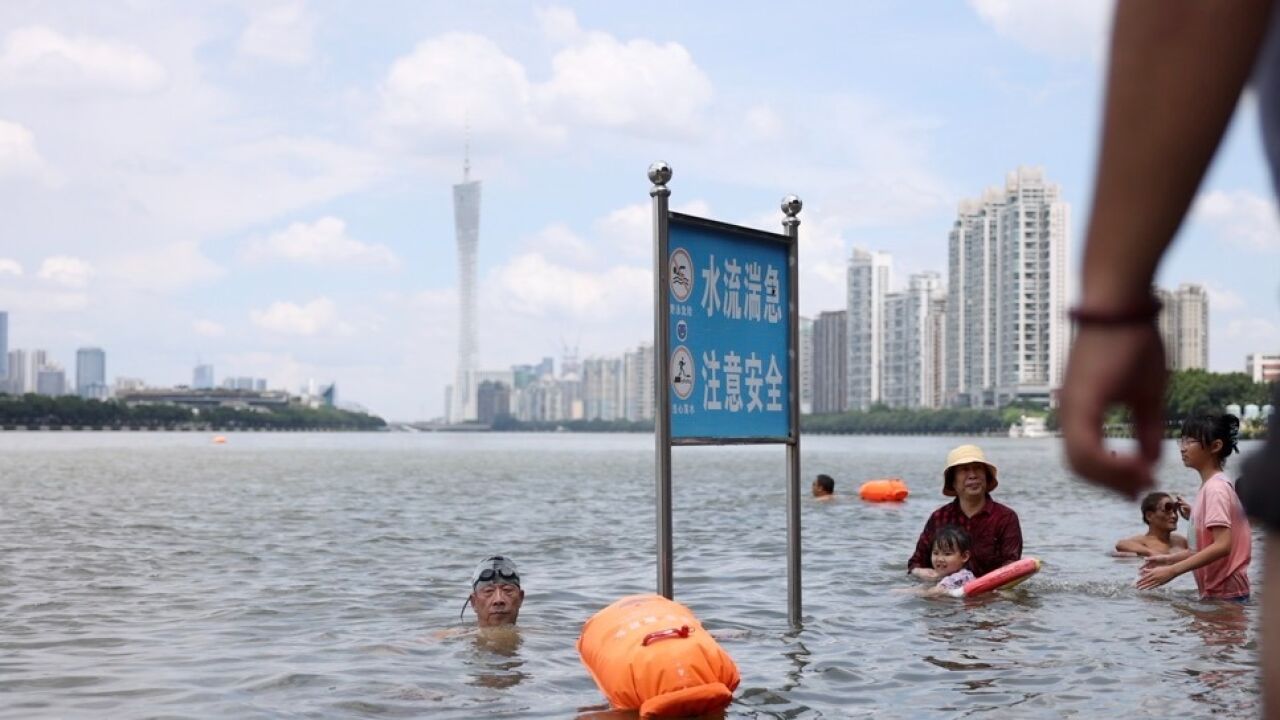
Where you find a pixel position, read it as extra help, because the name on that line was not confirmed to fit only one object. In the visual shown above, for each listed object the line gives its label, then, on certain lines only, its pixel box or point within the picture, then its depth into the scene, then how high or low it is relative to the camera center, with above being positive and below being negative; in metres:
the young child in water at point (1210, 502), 9.53 -0.58
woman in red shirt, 10.90 -0.77
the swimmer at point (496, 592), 10.06 -1.22
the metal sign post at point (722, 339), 7.60 +0.41
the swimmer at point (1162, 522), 13.98 -1.04
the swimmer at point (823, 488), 26.51 -1.33
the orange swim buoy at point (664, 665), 6.64 -1.16
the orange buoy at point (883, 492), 28.12 -1.49
